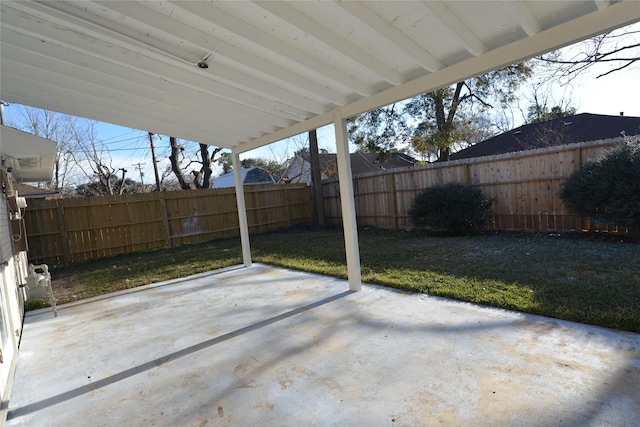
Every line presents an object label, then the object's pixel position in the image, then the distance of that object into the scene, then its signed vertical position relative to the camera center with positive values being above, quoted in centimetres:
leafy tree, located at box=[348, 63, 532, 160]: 1147 +249
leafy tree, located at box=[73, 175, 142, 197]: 2130 +189
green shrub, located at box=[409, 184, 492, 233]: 789 -57
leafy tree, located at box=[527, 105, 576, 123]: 1526 +283
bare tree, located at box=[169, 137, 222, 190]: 1676 +248
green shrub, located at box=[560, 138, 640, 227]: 559 -32
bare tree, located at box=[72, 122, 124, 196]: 1841 +344
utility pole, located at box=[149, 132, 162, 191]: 1975 +290
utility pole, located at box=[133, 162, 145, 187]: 2665 +366
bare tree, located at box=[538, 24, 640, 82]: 695 +247
